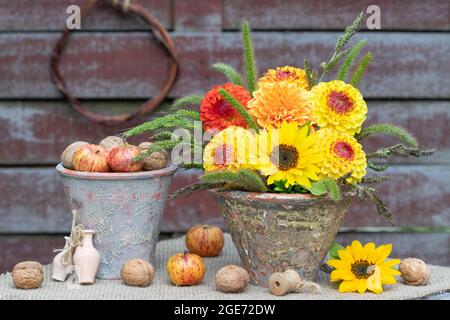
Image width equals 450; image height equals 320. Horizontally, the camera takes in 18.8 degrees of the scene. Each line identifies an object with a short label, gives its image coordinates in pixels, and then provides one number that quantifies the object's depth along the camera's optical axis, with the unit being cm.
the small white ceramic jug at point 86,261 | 170
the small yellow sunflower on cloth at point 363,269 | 168
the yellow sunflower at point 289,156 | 164
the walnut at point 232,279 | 167
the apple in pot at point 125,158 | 171
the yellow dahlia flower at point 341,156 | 164
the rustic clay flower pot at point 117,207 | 171
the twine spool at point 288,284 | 166
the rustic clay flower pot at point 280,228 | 165
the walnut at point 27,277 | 169
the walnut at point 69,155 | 175
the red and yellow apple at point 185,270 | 171
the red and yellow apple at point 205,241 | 187
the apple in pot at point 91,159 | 171
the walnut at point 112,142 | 176
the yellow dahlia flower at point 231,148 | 165
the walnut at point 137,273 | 170
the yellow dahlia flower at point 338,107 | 167
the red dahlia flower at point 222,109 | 170
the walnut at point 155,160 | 173
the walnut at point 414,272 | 172
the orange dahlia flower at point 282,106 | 167
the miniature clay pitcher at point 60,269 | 172
